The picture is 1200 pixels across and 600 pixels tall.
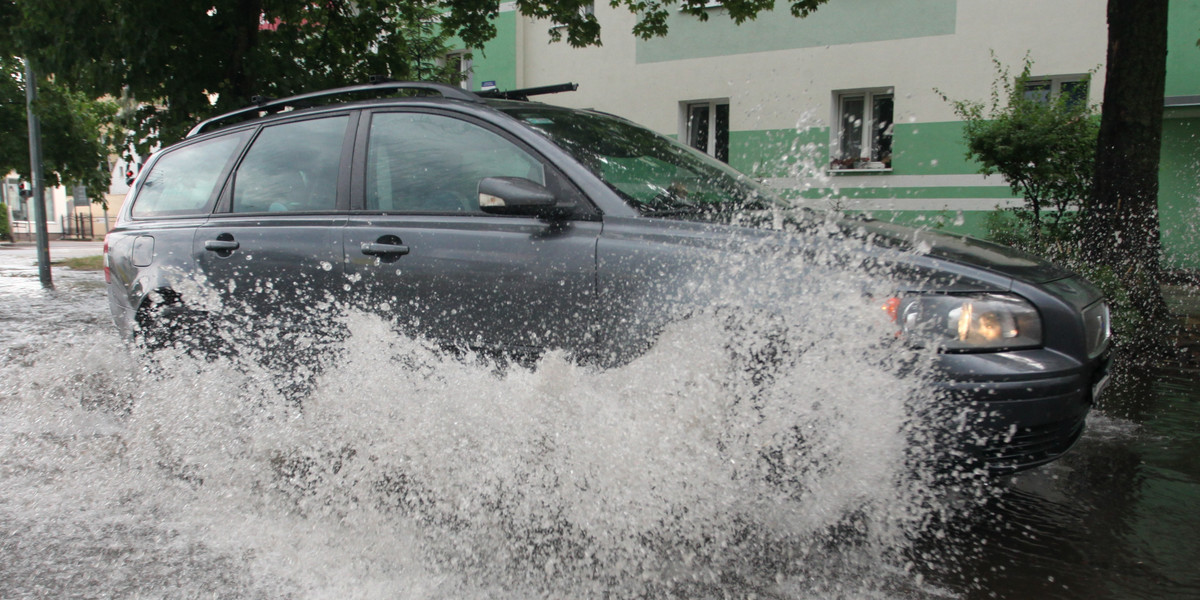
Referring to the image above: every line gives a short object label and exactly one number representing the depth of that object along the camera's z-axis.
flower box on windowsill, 14.71
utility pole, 14.41
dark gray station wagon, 2.65
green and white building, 13.08
